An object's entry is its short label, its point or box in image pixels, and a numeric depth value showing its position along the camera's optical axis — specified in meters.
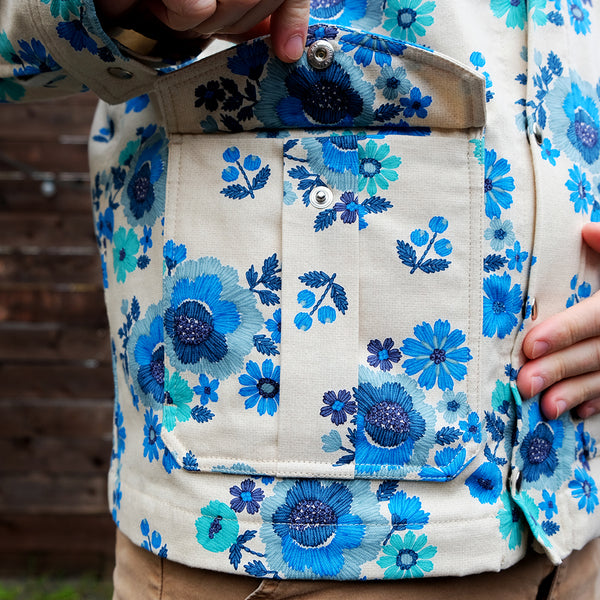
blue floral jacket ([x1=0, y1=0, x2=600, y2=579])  0.73
